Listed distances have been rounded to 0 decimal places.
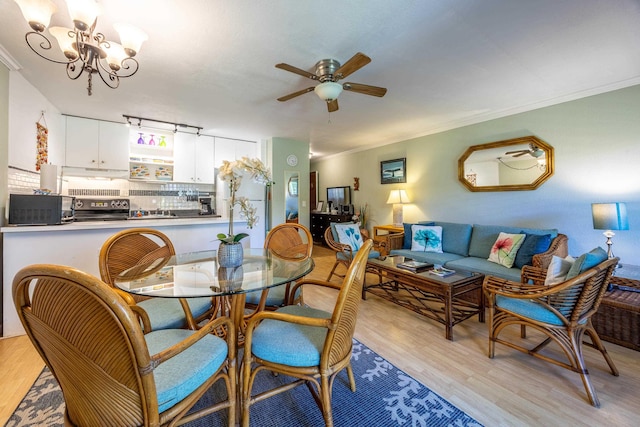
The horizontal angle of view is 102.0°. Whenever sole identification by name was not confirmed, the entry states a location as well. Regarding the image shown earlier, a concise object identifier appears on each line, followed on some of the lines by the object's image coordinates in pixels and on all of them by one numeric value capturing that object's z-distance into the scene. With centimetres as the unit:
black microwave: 214
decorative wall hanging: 286
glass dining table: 130
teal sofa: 273
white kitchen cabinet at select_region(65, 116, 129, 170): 381
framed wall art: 494
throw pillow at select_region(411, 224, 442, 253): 371
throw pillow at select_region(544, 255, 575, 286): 182
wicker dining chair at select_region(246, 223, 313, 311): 195
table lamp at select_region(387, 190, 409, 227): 473
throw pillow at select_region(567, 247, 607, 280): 156
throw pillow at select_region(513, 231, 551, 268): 279
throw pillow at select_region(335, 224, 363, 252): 390
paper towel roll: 267
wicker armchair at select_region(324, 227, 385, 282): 352
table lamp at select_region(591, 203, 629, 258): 241
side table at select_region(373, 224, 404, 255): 395
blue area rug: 134
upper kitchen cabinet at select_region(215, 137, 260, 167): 496
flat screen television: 631
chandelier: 133
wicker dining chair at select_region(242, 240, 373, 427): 111
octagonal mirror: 324
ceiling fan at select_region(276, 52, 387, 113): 220
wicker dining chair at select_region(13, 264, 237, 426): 70
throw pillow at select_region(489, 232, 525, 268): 294
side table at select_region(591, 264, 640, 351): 199
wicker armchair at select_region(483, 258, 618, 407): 149
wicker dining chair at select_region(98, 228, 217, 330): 156
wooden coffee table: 219
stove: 395
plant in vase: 167
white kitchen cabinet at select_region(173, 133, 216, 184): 461
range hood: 388
